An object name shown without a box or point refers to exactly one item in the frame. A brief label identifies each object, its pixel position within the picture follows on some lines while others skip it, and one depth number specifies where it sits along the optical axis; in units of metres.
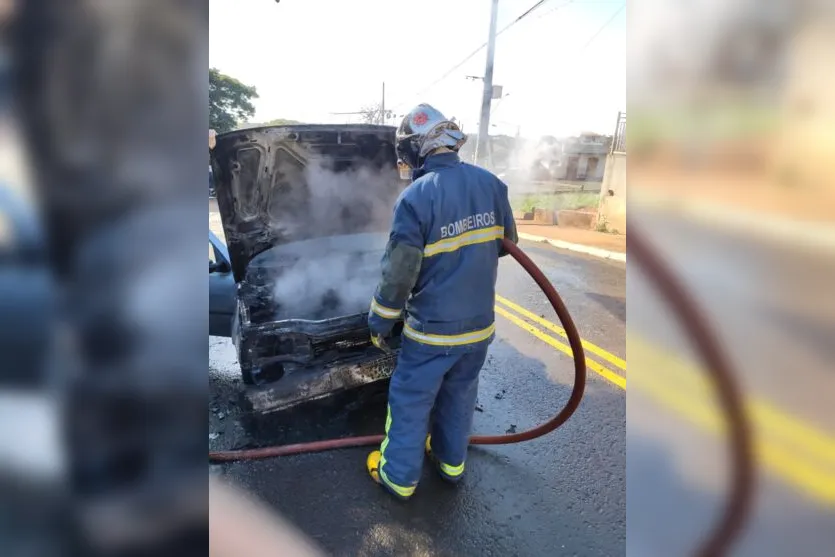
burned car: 3.15
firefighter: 2.34
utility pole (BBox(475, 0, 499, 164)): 18.36
